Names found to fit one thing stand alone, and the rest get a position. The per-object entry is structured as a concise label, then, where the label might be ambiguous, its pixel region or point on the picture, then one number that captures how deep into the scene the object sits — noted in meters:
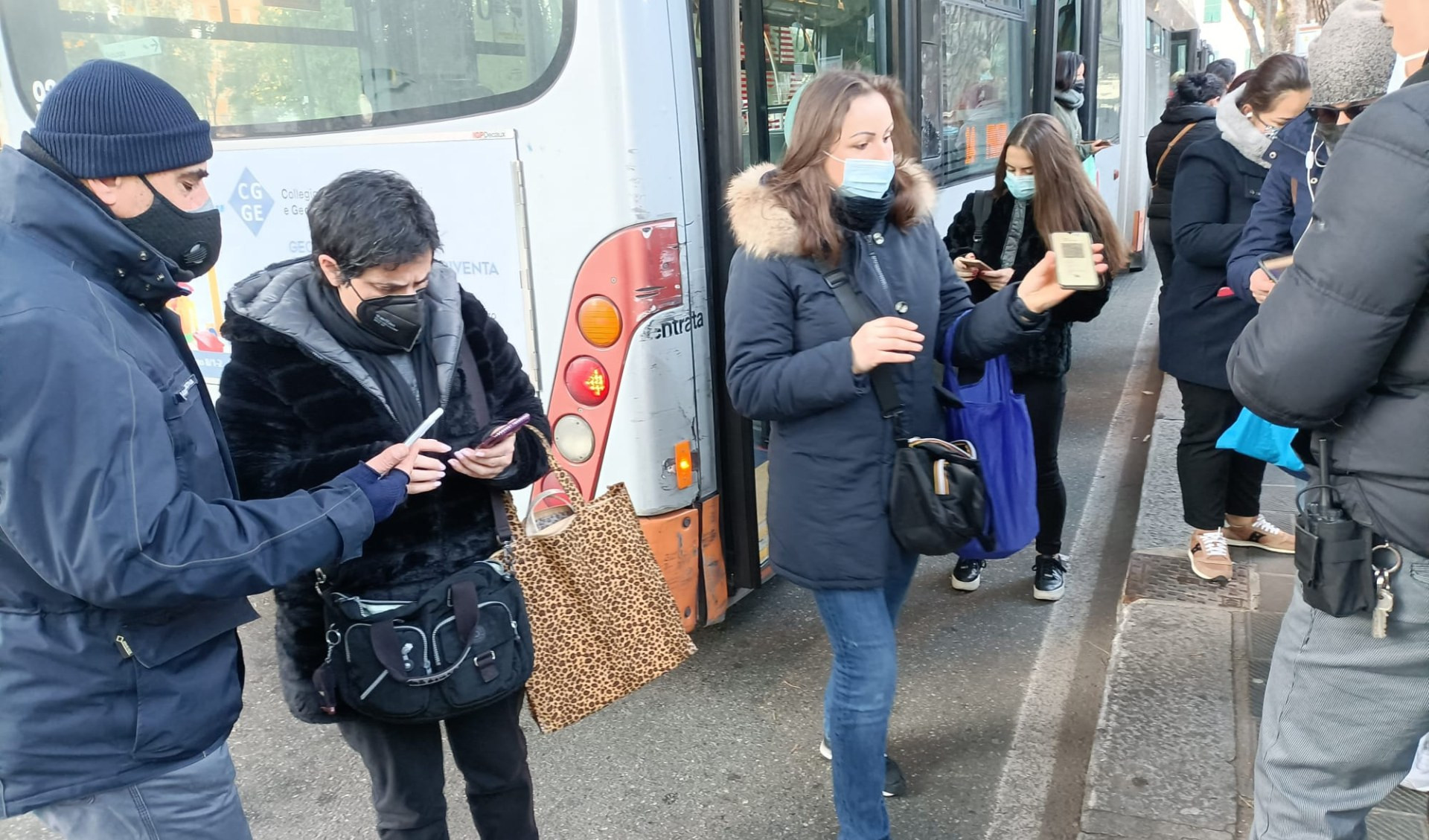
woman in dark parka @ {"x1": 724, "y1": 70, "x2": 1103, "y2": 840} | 2.29
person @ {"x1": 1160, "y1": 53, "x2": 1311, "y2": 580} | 3.43
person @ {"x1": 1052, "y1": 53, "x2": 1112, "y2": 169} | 5.82
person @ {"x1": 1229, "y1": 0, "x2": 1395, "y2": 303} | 2.34
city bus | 2.88
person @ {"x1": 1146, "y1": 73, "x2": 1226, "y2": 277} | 4.75
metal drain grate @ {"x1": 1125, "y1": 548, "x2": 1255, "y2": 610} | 3.79
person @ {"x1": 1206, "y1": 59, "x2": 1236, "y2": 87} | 6.79
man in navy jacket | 1.39
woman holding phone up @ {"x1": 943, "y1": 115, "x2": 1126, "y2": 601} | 3.46
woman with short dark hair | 1.86
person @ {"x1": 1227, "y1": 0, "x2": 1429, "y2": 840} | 1.49
